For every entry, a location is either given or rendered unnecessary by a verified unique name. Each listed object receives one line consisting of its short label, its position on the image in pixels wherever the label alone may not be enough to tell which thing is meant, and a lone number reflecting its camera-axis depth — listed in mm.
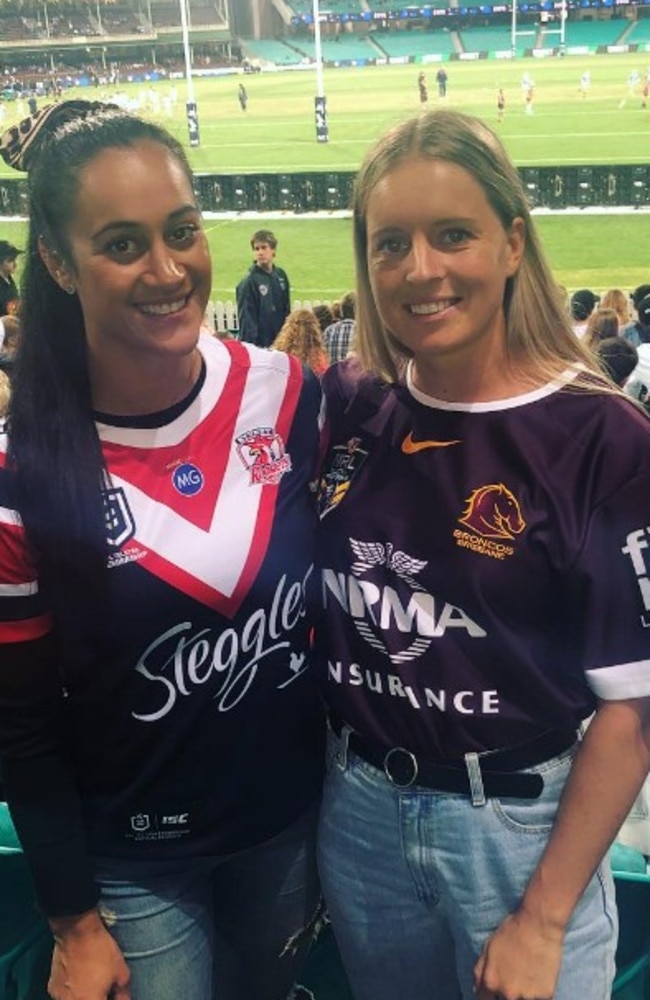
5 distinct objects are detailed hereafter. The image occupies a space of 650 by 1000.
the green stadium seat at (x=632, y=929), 2055
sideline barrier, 18375
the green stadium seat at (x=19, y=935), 2225
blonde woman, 1530
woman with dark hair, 1619
